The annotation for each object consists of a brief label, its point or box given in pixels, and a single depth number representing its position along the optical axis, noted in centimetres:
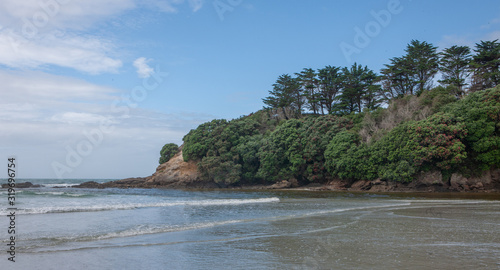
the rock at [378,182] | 3828
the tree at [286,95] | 6194
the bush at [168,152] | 6744
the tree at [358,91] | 5294
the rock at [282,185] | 4638
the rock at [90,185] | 5811
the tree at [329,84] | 5731
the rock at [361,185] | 3924
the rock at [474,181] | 3253
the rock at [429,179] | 3431
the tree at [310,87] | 5884
